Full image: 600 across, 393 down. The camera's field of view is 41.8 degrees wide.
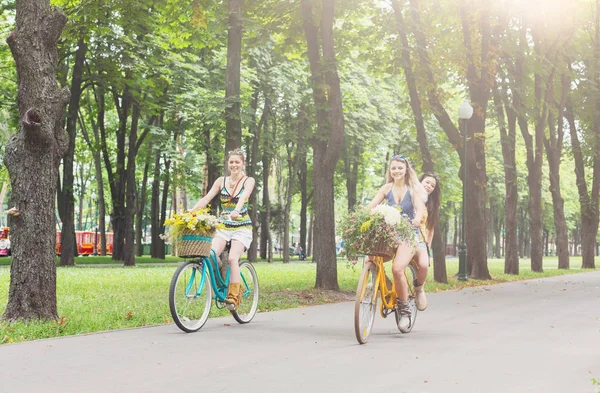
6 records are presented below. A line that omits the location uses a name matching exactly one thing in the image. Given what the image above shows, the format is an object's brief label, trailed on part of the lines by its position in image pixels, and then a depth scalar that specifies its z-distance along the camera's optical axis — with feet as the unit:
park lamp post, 69.46
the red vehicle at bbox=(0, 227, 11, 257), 165.27
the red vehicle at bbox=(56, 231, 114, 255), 195.83
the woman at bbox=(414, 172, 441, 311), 29.91
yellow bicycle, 26.37
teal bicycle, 28.37
